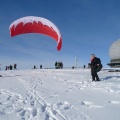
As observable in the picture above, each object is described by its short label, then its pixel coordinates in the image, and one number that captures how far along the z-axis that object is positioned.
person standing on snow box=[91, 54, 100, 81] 7.04
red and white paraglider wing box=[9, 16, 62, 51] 10.15
